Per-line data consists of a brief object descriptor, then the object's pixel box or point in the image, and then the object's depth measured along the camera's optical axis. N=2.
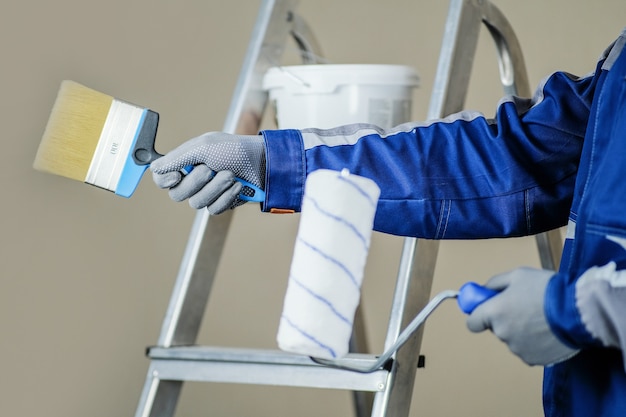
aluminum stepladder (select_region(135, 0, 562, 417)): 2.41
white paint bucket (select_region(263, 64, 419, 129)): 2.68
